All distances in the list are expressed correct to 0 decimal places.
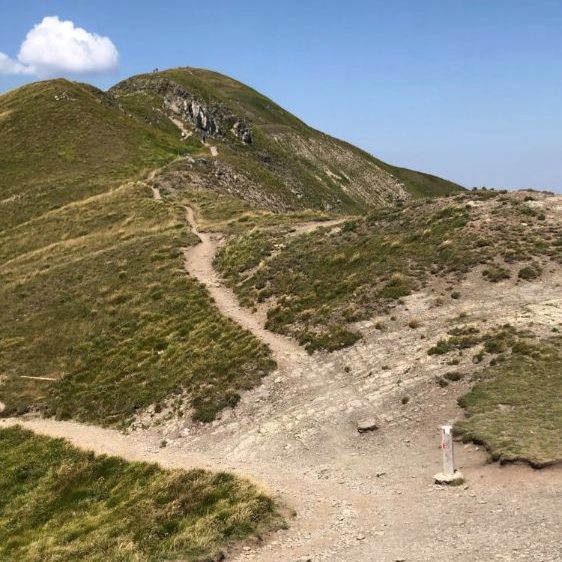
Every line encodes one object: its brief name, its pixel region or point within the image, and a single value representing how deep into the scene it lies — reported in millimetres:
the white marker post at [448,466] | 15914
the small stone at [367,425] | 20547
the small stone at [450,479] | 15852
